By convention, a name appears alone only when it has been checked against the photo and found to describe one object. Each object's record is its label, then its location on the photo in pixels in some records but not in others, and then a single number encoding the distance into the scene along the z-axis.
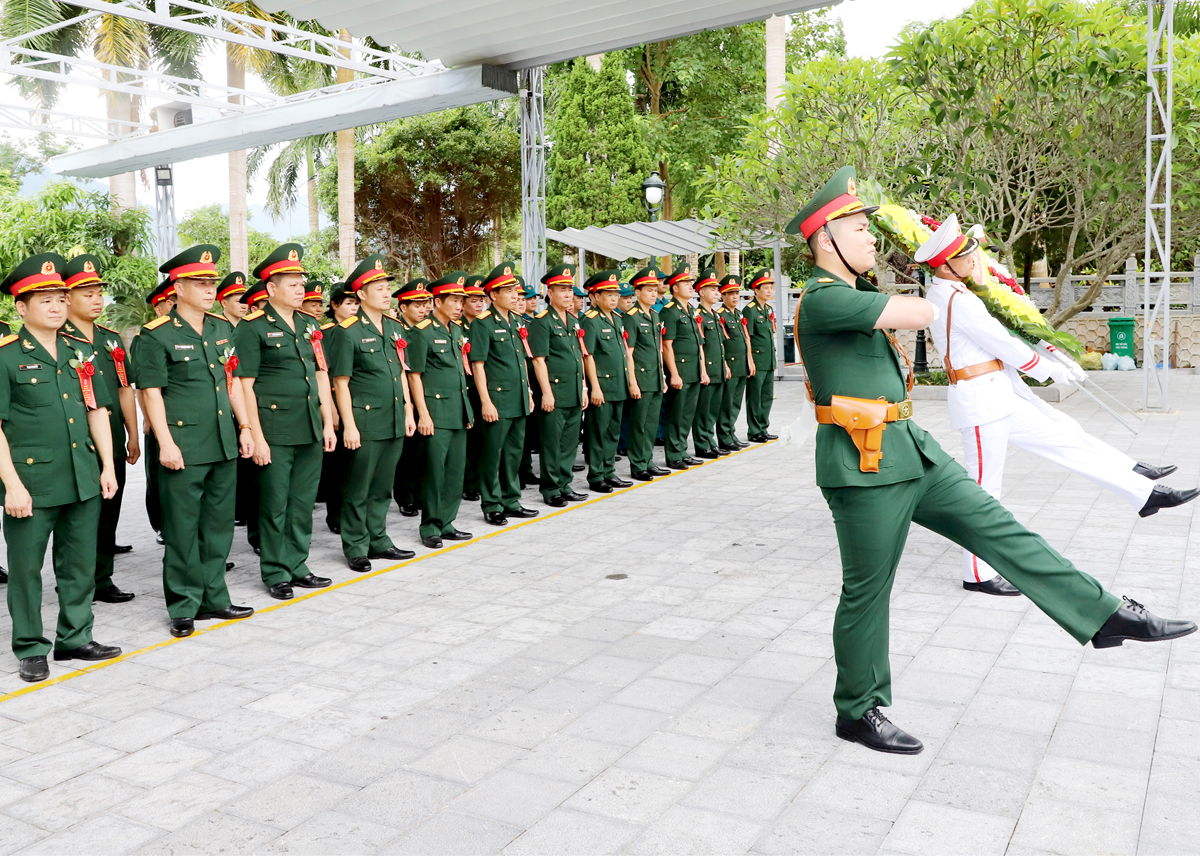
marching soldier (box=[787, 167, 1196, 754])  3.35
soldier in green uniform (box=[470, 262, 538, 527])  7.49
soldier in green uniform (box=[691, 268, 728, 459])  10.21
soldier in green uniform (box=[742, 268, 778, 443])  10.91
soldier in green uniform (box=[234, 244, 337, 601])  5.71
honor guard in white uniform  5.13
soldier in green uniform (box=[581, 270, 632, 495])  8.80
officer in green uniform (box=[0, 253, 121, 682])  4.44
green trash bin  19.34
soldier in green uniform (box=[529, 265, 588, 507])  8.16
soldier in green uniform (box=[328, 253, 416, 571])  6.23
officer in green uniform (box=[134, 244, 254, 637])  5.04
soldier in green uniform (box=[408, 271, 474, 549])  6.80
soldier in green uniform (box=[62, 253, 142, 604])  5.29
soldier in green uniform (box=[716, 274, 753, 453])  10.66
